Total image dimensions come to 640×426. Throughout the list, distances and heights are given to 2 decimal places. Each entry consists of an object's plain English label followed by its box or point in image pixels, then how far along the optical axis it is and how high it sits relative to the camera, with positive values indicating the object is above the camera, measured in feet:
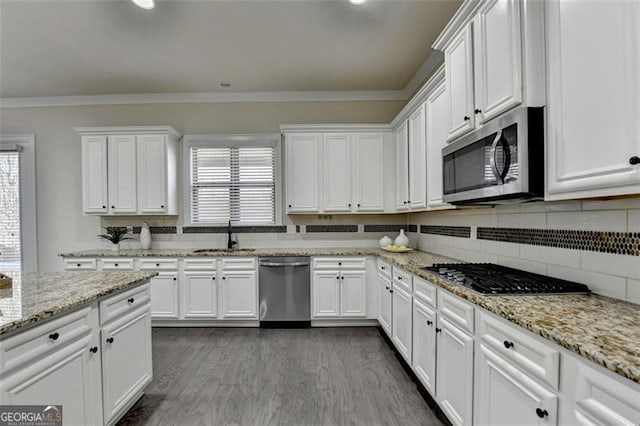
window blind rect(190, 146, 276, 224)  14.05 +1.25
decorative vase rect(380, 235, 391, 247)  12.73 -1.20
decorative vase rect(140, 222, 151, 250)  13.65 -1.06
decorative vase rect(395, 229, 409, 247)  12.12 -1.14
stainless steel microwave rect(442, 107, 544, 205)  4.72 +0.87
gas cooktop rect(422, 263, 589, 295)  4.91 -1.25
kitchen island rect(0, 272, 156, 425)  4.12 -2.04
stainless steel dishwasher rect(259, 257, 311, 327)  12.12 -2.95
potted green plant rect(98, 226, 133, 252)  13.53 -0.95
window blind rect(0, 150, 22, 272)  14.43 -0.04
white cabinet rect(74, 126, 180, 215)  13.03 +1.82
